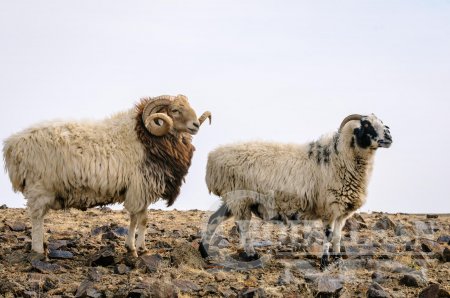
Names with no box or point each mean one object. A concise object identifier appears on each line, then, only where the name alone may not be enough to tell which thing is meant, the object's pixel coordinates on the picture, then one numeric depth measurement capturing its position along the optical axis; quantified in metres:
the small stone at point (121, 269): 11.22
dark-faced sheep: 12.97
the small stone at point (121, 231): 14.95
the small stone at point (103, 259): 11.86
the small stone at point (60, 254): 12.44
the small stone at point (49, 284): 10.27
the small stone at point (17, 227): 14.98
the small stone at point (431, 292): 10.02
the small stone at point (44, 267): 11.26
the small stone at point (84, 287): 9.85
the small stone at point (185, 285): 10.20
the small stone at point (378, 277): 11.16
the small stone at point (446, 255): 12.86
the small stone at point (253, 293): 9.75
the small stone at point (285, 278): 10.92
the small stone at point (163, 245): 13.91
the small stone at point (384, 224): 16.84
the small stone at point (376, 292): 9.89
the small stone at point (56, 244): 12.91
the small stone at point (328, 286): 10.09
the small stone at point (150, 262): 11.42
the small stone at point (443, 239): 15.71
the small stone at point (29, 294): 9.73
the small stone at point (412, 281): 10.88
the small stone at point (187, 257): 11.91
